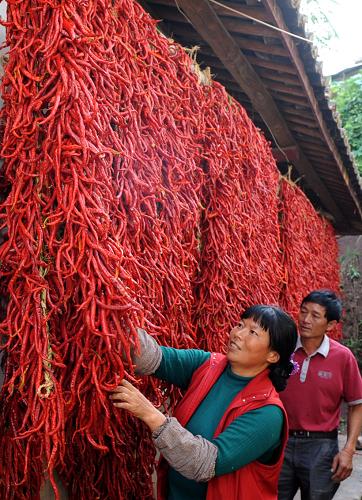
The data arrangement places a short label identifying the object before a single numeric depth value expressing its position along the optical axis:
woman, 1.54
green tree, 10.45
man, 2.87
